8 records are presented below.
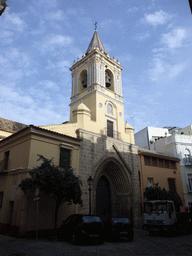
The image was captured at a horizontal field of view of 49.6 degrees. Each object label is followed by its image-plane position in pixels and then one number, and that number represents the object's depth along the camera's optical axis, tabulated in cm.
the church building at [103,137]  1659
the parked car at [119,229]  1020
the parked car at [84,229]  870
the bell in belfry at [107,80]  2252
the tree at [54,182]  1083
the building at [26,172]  1185
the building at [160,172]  2103
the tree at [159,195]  1848
